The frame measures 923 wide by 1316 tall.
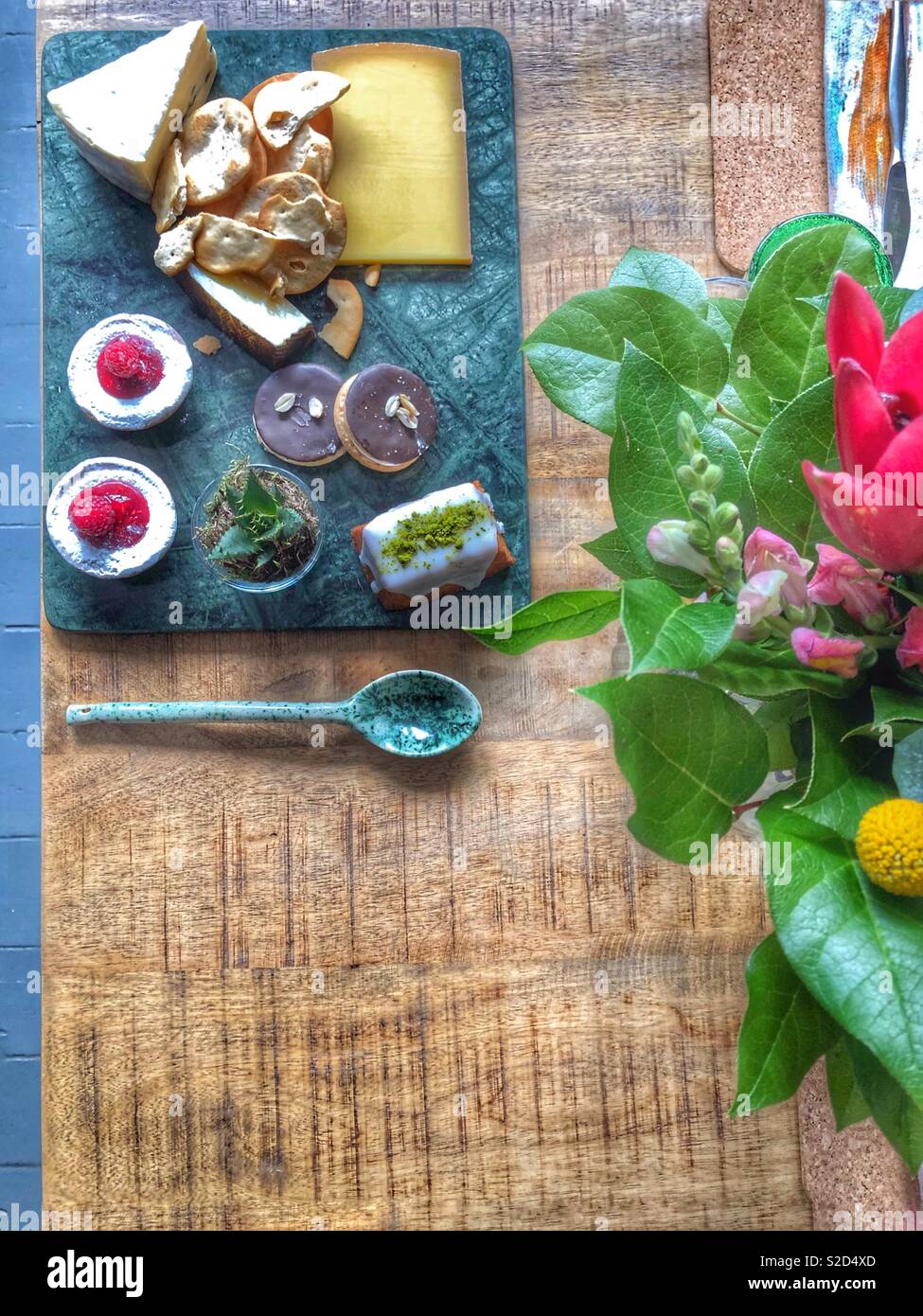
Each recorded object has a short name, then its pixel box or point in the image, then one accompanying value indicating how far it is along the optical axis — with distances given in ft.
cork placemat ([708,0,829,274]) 2.91
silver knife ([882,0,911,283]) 2.85
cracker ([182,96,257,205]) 2.83
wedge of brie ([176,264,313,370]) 2.86
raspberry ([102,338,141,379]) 2.82
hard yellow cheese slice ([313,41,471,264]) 2.94
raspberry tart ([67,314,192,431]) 2.87
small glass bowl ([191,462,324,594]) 2.86
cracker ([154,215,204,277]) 2.84
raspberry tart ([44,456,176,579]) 2.83
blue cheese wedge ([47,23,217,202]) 2.80
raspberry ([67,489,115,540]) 2.79
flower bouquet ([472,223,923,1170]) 1.29
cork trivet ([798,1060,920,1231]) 2.73
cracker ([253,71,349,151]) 2.84
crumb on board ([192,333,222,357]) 2.96
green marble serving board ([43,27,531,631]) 2.95
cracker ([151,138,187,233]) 2.83
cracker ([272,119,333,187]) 2.87
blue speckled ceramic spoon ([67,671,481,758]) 2.85
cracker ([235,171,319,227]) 2.84
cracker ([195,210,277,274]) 2.84
